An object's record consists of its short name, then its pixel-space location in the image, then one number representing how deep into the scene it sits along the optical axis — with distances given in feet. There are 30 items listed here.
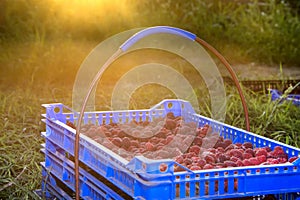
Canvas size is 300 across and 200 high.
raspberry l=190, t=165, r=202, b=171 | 7.63
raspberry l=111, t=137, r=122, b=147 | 9.32
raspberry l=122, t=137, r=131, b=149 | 9.31
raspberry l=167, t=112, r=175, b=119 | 11.19
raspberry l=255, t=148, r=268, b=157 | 8.38
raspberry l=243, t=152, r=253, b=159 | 8.40
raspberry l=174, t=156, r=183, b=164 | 8.07
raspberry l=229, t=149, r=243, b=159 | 8.45
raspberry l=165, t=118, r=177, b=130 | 10.63
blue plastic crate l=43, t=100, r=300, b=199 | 6.69
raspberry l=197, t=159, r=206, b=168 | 7.89
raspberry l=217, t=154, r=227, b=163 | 8.20
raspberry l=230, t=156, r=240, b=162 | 8.20
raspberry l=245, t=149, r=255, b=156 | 8.62
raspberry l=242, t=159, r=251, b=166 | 8.02
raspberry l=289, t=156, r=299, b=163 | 7.89
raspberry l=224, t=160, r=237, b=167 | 7.88
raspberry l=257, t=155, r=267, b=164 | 8.05
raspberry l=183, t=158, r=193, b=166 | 7.98
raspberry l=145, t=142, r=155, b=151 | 9.08
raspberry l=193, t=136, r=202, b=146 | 9.58
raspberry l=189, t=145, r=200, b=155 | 8.95
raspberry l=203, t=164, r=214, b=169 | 7.70
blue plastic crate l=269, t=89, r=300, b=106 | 15.31
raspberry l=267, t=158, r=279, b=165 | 7.77
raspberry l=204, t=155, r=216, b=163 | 8.14
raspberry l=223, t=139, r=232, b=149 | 9.36
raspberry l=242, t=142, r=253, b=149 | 8.97
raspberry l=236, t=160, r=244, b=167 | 7.91
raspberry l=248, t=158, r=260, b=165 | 8.00
